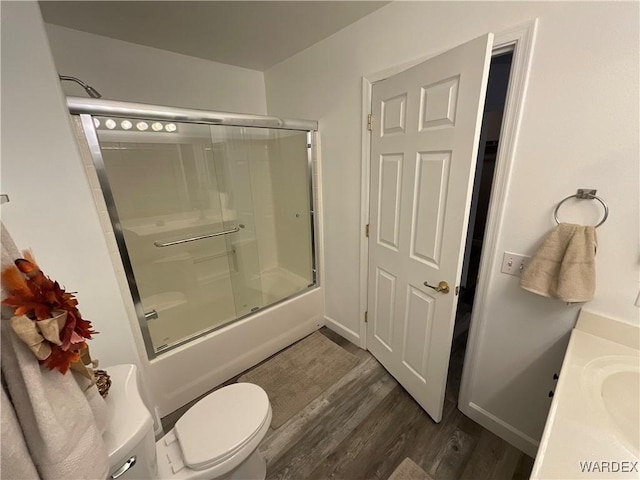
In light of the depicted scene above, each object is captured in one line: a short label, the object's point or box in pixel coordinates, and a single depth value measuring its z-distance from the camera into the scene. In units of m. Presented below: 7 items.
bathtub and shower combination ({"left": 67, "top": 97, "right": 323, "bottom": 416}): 1.43
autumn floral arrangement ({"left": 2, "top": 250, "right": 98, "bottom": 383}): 0.46
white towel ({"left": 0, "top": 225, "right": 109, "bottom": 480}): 0.46
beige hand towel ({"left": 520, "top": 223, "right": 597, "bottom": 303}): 0.93
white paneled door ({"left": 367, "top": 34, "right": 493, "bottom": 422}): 1.06
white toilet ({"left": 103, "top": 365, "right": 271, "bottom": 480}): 0.74
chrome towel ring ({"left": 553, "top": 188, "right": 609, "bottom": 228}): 0.91
